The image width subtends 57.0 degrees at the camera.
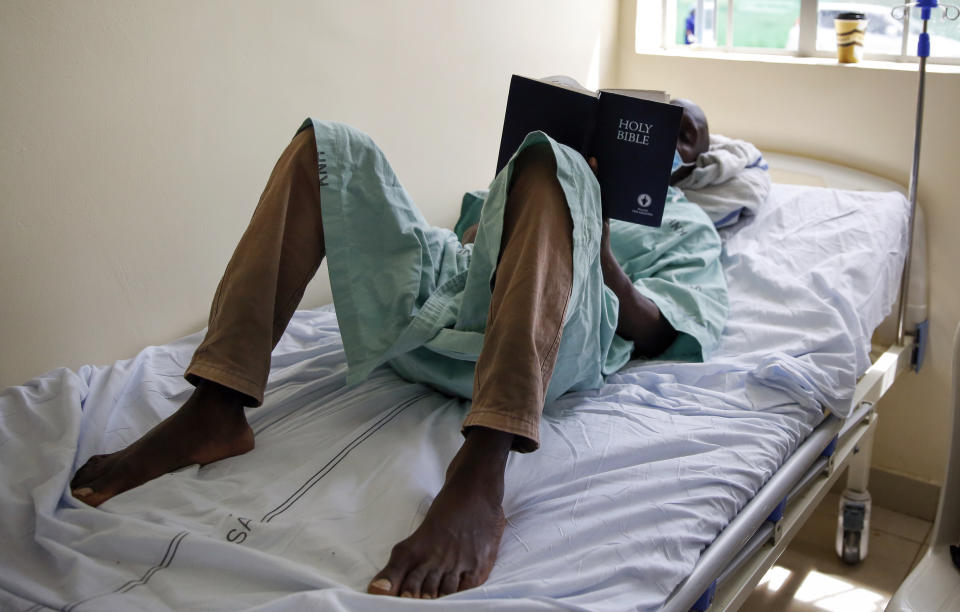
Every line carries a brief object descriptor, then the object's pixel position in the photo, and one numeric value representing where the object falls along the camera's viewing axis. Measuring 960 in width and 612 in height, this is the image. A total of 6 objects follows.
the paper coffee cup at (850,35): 2.22
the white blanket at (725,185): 2.00
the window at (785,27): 2.24
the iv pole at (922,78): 1.92
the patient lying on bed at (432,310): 1.06
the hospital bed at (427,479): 0.97
